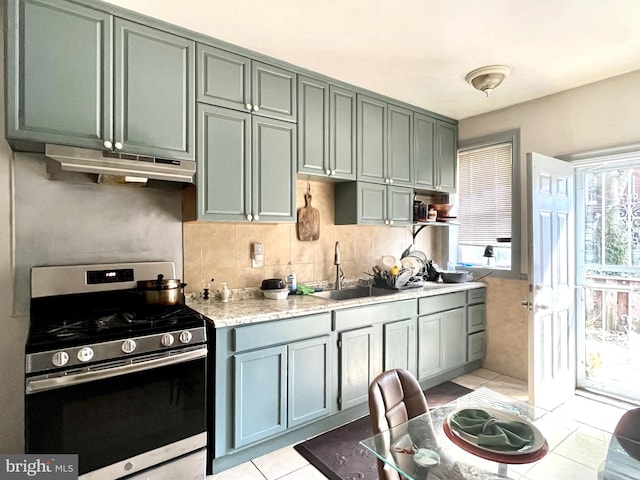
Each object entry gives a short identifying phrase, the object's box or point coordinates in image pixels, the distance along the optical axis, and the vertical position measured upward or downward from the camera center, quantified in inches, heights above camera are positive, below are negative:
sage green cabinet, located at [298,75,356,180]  104.1 +34.2
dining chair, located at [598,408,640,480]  47.1 -30.3
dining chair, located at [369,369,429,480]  50.6 -25.1
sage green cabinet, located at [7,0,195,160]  66.7 +33.0
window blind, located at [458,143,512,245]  137.0 +19.1
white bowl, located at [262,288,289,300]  102.7 -15.5
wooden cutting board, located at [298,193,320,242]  118.3 +6.2
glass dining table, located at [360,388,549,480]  44.5 -28.5
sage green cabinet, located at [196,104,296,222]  86.8 +19.3
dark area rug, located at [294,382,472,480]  79.1 -52.1
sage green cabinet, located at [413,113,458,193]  135.7 +34.7
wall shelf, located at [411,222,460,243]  144.2 +5.7
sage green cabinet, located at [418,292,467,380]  118.1 -32.8
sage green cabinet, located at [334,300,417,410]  97.6 -30.6
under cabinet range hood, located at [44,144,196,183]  68.5 +15.8
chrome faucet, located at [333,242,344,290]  123.5 -9.8
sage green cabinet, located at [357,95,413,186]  118.9 +34.5
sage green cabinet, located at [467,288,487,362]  135.0 -32.7
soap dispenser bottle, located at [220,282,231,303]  98.3 -14.9
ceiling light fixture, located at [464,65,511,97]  102.0 +48.7
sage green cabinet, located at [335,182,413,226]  119.2 +12.8
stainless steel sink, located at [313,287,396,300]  119.5 -18.4
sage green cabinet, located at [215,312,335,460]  78.1 -33.3
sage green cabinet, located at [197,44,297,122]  87.0 +41.0
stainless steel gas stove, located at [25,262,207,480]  58.7 -25.2
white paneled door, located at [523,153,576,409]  102.0 -12.7
